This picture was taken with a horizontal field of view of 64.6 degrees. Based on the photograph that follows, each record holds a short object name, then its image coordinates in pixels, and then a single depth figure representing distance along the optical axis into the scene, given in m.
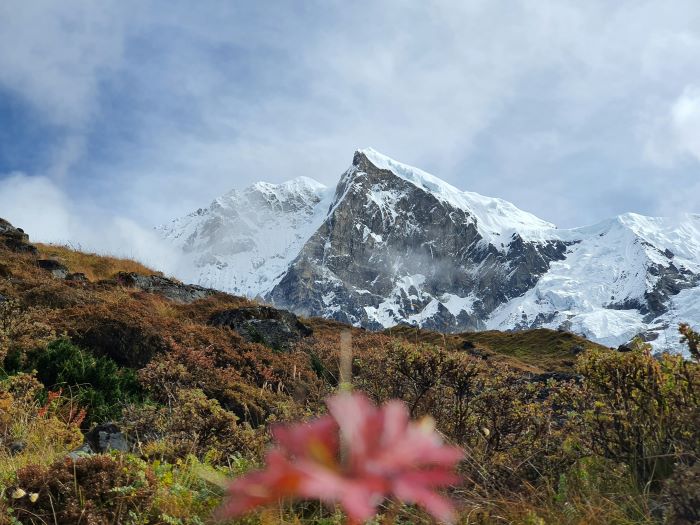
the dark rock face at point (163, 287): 16.73
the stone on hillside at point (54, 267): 15.71
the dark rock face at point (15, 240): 17.97
